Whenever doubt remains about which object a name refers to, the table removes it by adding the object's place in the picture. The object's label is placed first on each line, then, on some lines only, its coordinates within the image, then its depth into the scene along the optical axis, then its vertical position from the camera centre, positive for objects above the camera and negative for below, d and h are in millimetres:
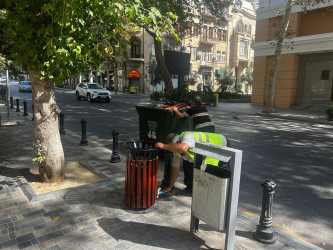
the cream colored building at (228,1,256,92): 50219 +9592
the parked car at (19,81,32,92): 34638 -315
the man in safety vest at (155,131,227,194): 3394 -700
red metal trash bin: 3855 -1246
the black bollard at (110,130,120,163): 6414 -1524
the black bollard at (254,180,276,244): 3352 -1562
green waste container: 6266 -803
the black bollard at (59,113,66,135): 9664 -1473
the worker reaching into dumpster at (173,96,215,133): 4832 -515
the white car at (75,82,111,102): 23016 -557
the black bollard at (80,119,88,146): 7992 -1506
